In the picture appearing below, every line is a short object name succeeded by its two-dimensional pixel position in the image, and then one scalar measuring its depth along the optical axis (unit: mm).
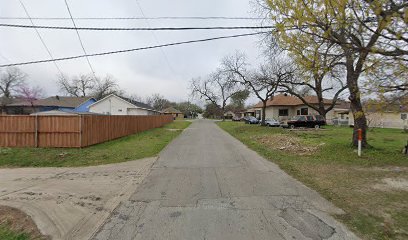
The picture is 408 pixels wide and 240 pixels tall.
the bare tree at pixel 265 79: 30641
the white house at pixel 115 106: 47688
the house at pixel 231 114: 111744
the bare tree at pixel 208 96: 78706
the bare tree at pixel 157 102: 121625
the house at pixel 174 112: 111938
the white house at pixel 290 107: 47969
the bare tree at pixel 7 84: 65625
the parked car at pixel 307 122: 31984
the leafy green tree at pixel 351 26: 5230
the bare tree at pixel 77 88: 80362
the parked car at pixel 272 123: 37591
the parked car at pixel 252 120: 49975
